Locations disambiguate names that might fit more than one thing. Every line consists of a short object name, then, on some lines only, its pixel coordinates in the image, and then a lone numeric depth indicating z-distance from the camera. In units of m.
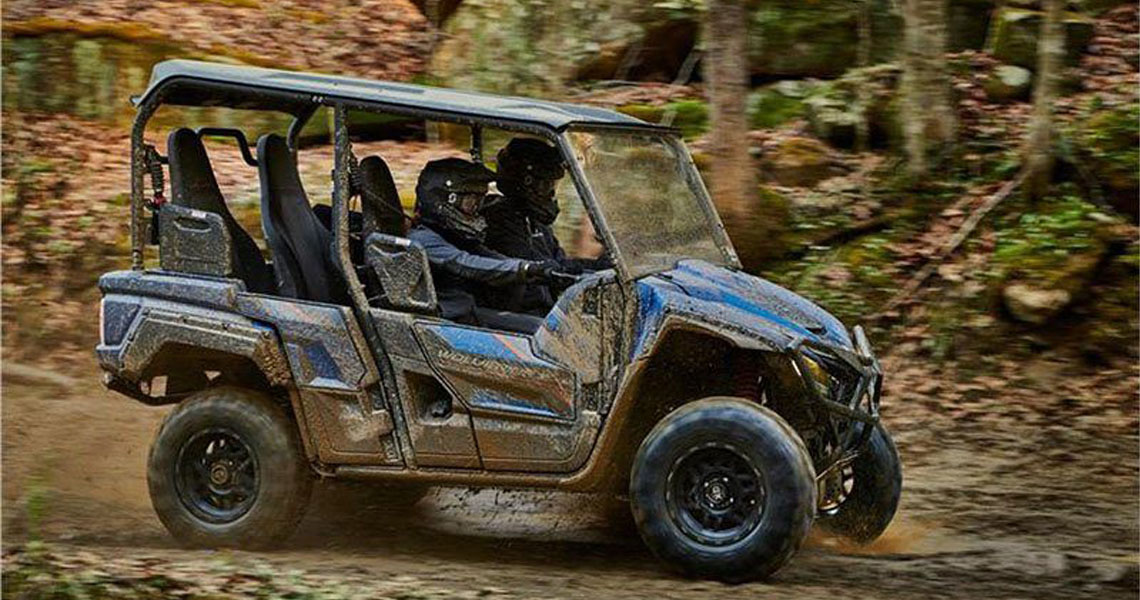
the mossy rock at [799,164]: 11.91
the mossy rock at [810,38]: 13.69
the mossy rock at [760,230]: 10.95
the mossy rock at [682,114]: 13.11
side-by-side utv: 6.36
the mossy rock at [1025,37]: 12.77
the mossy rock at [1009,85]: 12.59
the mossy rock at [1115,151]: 10.89
